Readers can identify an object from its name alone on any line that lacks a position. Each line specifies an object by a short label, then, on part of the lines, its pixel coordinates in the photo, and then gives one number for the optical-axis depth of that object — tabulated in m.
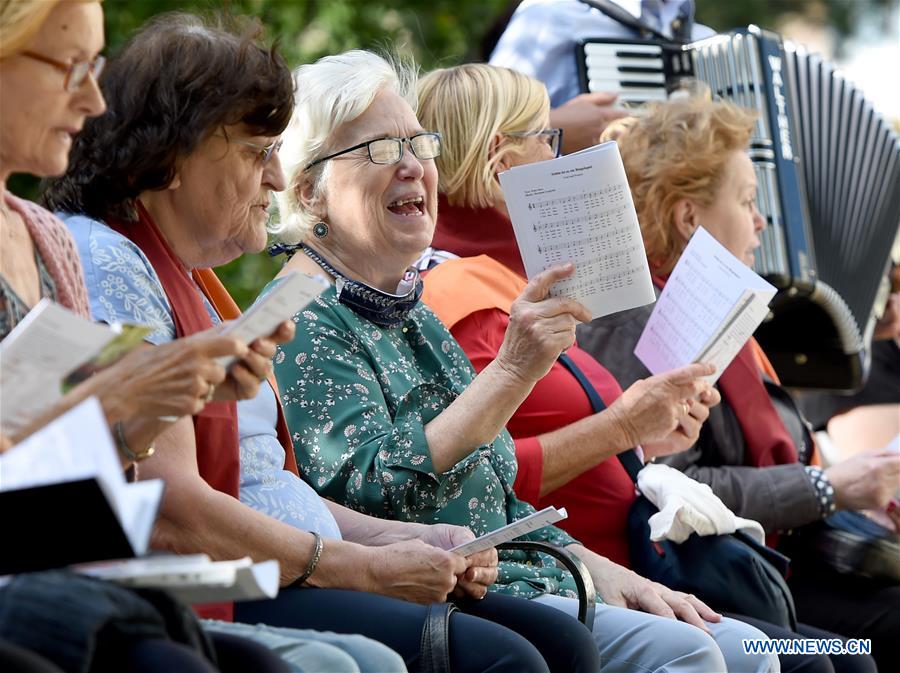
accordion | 9.52
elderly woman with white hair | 5.71
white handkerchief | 6.54
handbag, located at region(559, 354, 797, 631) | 6.61
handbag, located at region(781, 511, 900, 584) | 7.83
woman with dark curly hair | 4.87
